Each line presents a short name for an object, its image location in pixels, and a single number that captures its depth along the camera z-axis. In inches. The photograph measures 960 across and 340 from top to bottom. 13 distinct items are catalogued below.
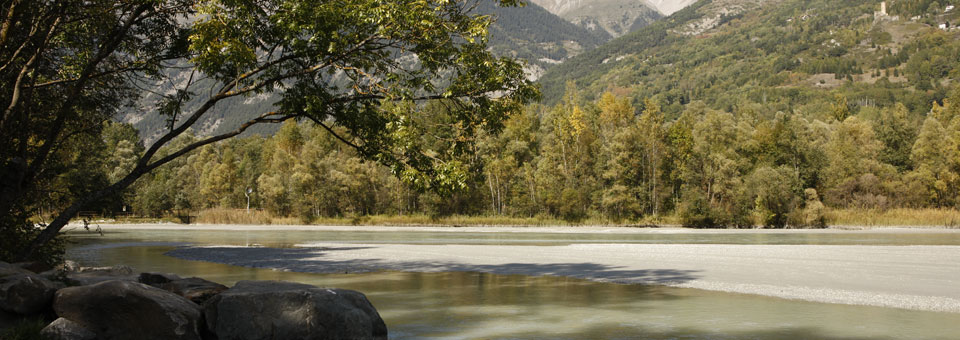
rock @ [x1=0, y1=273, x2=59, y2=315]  372.2
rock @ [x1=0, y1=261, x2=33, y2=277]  402.9
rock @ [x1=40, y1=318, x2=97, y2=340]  343.3
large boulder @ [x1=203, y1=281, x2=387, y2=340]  382.0
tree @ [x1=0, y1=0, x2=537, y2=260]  512.1
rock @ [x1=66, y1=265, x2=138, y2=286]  444.0
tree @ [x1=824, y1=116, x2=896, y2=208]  2600.9
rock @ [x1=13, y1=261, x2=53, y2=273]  466.3
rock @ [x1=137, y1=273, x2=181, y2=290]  493.6
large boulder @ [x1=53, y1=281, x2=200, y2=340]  358.3
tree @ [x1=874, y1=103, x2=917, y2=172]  2972.4
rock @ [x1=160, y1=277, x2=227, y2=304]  436.1
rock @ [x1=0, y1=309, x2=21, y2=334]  364.1
